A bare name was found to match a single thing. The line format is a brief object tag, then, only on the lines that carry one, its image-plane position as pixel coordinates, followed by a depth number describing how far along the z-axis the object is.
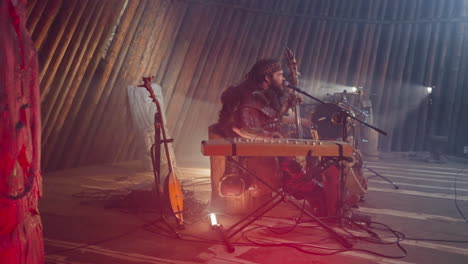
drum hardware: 2.98
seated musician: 3.32
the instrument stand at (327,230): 2.65
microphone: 2.90
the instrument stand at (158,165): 2.92
